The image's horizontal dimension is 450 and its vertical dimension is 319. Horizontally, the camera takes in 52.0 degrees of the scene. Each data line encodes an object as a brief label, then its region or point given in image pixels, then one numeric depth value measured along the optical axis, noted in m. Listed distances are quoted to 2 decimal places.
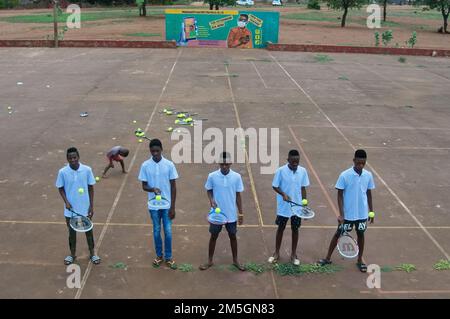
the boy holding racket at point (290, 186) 6.71
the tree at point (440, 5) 45.03
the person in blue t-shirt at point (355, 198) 6.68
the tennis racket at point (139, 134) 11.86
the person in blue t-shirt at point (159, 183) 6.63
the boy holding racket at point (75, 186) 6.59
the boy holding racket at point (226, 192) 6.54
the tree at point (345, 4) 48.83
